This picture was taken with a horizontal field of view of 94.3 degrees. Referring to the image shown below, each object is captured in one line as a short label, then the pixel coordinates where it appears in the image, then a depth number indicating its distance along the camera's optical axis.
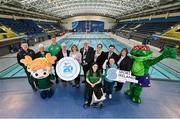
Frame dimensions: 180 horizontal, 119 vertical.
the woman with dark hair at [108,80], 1.96
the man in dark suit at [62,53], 2.26
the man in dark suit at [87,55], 2.25
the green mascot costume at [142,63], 1.90
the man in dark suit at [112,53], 2.09
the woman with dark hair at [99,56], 2.21
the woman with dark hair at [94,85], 1.86
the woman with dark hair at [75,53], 2.22
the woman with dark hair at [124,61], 1.96
